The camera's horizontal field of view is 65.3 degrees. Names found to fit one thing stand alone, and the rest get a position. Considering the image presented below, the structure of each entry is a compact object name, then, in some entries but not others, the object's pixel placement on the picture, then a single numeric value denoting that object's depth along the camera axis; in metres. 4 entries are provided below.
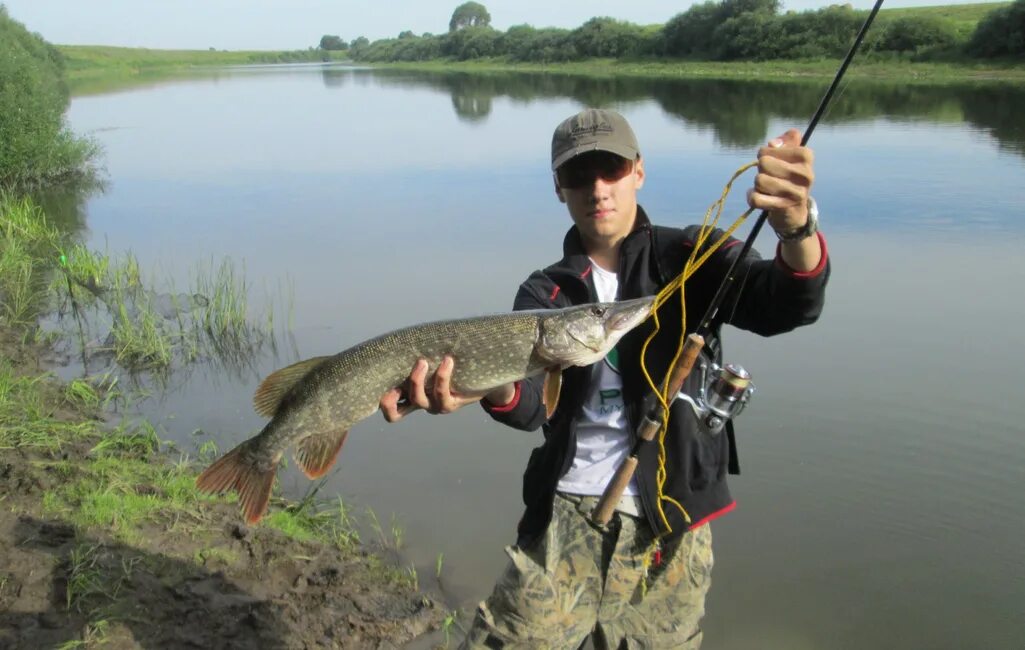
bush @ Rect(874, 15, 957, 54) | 36.34
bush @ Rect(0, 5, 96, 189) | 16.36
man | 2.59
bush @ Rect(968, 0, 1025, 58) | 32.03
